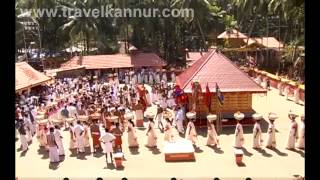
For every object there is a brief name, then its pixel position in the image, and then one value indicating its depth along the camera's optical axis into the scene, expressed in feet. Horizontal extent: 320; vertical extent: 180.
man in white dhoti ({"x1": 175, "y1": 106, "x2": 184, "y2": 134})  52.26
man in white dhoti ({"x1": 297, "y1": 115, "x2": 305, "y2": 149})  45.01
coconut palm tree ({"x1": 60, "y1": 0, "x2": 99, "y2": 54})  127.03
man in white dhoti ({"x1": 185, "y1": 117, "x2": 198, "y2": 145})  46.42
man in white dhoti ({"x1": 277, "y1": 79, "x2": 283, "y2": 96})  76.78
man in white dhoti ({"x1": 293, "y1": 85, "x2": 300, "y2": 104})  68.54
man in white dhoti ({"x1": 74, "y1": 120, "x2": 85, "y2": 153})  44.69
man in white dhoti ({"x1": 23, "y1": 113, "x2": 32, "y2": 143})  49.43
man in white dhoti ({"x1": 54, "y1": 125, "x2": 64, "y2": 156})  43.78
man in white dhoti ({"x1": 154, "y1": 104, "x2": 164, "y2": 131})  53.83
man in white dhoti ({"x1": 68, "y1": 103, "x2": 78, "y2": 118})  57.72
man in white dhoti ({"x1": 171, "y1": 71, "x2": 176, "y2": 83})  97.73
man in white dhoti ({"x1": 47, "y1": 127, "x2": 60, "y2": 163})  42.37
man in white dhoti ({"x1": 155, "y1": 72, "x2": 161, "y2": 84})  97.38
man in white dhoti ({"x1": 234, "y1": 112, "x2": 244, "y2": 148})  44.85
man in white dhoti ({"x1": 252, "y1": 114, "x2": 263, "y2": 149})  44.91
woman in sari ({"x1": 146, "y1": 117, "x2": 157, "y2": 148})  46.17
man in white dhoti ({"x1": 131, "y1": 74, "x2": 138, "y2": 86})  94.99
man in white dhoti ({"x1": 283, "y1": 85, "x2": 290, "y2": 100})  73.61
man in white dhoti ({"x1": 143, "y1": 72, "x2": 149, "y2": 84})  97.85
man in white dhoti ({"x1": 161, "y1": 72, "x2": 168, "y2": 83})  96.90
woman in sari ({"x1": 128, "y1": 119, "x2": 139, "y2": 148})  46.12
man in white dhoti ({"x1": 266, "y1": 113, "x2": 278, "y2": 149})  45.19
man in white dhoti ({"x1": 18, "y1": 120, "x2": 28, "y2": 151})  46.44
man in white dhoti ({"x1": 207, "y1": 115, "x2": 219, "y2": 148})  45.99
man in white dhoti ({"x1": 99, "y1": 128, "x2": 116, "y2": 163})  41.45
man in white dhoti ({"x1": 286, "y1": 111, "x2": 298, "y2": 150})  44.47
